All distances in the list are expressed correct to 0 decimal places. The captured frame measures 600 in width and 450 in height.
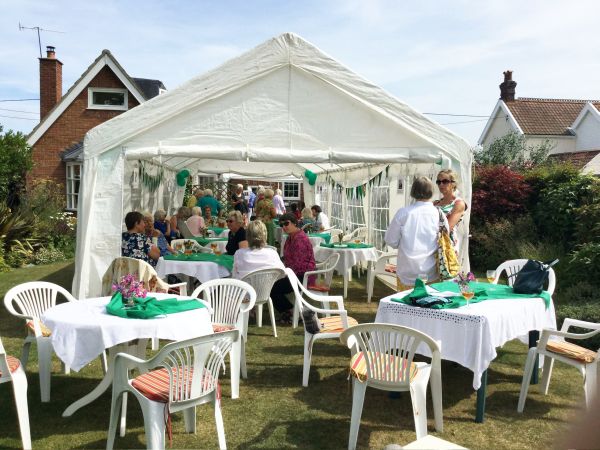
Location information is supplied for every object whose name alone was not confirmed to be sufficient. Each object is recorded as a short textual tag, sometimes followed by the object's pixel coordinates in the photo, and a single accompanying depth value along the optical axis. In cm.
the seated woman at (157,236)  772
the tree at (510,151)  2308
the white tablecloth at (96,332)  365
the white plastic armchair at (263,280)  606
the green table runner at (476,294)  425
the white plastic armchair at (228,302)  491
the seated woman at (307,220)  1169
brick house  1778
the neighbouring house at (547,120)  2631
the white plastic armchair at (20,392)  342
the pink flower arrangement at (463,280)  436
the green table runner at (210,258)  703
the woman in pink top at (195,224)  1043
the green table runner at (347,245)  951
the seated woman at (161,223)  932
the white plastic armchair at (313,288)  674
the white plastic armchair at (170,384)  318
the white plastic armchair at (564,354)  416
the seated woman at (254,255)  621
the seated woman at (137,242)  630
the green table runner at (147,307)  382
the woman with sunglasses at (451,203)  539
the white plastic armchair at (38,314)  438
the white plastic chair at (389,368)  358
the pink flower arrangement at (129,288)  400
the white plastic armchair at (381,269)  855
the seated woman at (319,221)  1193
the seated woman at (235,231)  769
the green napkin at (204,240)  962
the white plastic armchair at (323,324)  488
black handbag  463
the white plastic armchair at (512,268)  547
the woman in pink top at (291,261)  707
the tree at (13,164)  1280
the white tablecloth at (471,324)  390
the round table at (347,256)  916
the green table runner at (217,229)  1153
